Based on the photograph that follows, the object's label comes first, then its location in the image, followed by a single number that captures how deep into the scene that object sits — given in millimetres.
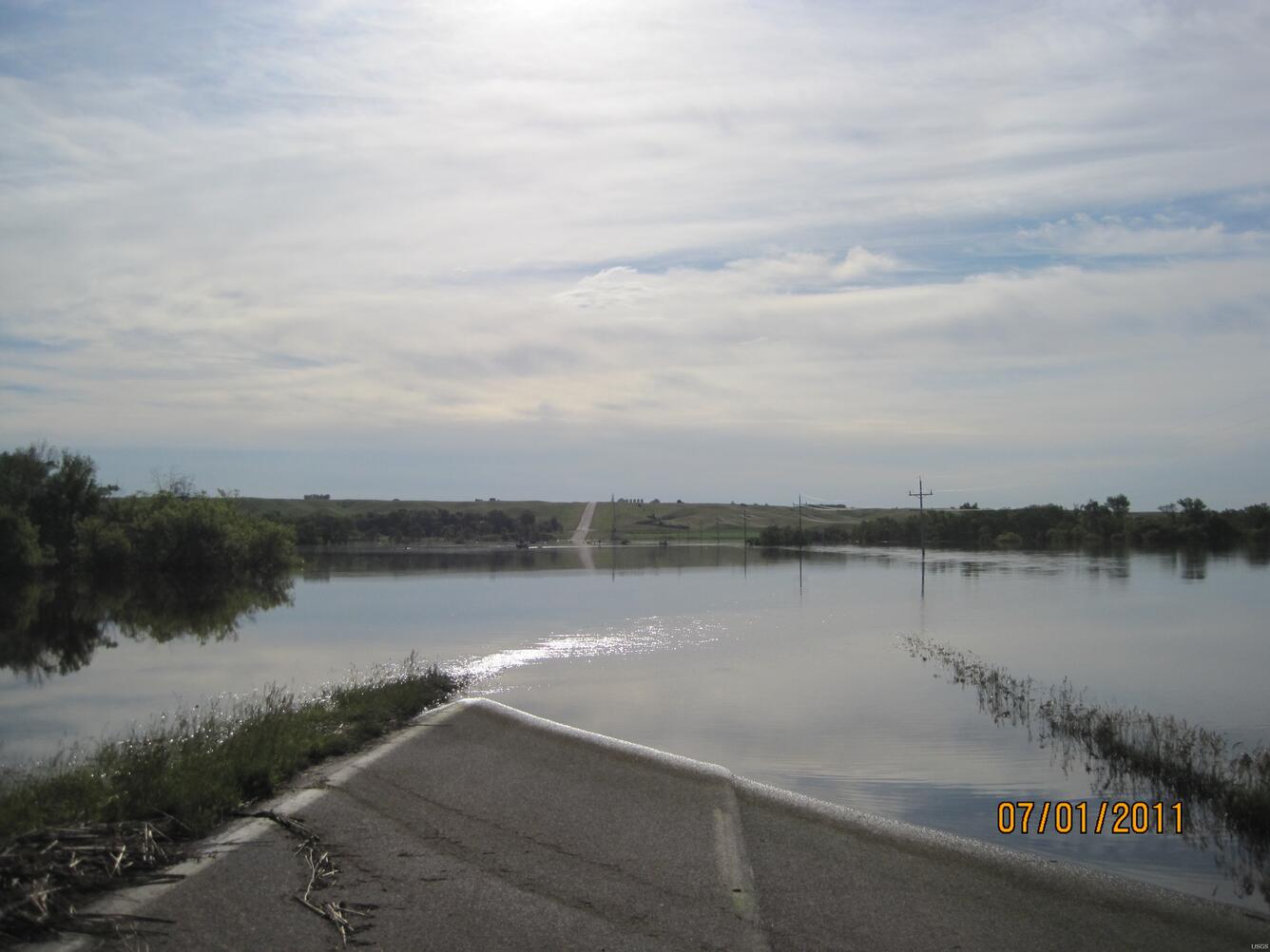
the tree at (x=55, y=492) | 57938
